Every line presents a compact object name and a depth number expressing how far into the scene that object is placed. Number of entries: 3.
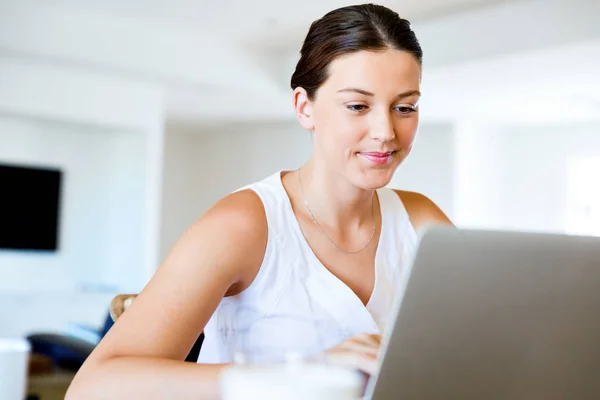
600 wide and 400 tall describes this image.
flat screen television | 6.71
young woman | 1.07
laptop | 0.60
